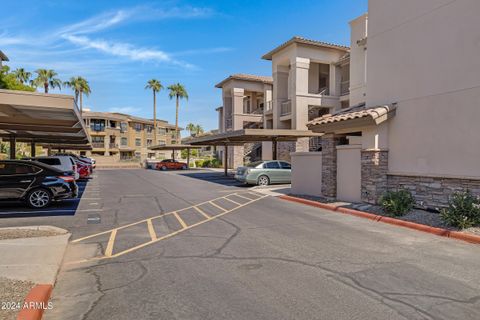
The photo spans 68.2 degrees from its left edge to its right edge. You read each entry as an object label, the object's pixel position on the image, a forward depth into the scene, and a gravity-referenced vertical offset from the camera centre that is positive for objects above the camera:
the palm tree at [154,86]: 73.44 +14.09
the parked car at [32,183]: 12.13 -1.05
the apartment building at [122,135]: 70.50 +3.86
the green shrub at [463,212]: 8.62 -1.43
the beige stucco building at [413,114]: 9.95 +1.31
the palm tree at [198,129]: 118.54 +8.21
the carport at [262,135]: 22.48 +1.34
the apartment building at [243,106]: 41.28 +5.95
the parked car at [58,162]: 18.05 -0.45
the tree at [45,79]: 59.47 +12.70
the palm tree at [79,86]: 69.19 +13.33
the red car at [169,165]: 46.84 -1.49
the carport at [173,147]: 46.44 +0.93
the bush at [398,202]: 10.53 -1.44
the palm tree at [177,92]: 74.25 +12.98
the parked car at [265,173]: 21.53 -1.15
